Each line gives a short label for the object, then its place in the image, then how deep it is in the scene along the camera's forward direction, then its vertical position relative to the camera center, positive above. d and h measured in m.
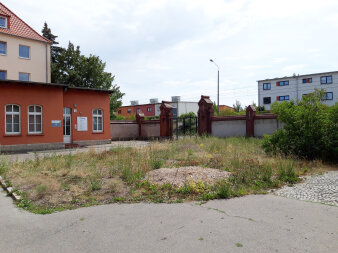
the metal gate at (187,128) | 26.25 -0.60
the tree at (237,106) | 61.55 +3.63
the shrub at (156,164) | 9.44 -1.39
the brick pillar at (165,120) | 26.48 +0.29
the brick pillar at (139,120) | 29.69 +0.34
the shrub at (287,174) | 7.72 -1.50
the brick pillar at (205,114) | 23.64 +0.72
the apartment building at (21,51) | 29.56 +8.06
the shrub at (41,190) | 6.72 -1.61
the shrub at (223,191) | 6.29 -1.55
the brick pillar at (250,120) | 20.91 +0.13
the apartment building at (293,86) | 52.44 +7.34
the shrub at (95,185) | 7.10 -1.58
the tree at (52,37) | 42.91 +13.35
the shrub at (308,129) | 10.82 -0.29
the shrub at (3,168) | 9.41 -1.49
